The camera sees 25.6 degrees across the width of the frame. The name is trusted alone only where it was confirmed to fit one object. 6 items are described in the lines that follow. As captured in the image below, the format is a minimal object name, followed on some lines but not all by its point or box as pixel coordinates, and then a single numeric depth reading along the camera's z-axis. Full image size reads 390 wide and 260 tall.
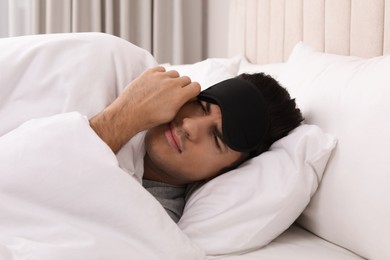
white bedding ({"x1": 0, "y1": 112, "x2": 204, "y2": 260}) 0.98
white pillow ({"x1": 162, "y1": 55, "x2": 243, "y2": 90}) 1.43
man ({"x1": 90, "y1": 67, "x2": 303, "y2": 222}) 1.14
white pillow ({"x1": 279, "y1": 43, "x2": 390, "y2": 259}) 1.02
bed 1.00
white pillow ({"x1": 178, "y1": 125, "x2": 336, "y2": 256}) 1.09
